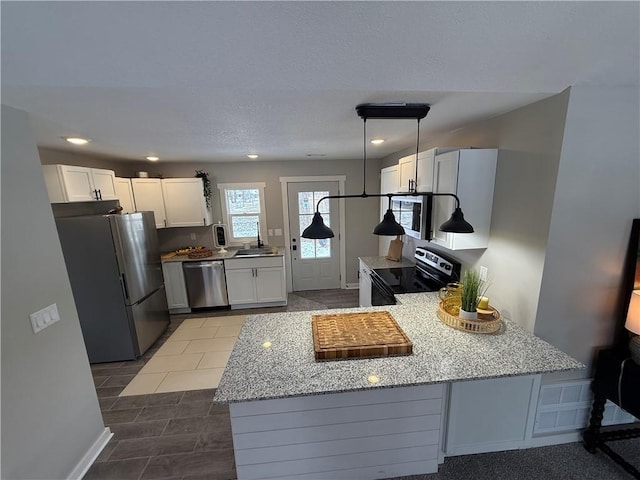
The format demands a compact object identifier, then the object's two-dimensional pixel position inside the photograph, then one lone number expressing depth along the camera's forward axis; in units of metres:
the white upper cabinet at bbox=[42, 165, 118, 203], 2.37
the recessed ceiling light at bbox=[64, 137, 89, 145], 2.18
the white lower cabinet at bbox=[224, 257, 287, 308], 3.92
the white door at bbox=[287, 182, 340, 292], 4.41
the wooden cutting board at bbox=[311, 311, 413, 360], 1.44
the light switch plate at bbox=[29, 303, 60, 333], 1.46
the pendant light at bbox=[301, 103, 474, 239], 1.55
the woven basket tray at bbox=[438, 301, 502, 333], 1.63
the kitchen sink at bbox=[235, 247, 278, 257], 3.96
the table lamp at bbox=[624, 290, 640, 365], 1.48
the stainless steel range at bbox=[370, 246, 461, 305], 2.46
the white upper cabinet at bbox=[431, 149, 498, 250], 1.85
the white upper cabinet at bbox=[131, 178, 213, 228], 3.76
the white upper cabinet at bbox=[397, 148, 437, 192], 2.15
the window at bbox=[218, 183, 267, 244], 4.30
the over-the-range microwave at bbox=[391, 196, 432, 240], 2.24
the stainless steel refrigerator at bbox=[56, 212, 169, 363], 2.58
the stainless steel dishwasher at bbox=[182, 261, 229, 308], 3.85
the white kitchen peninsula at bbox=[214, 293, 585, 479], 1.28
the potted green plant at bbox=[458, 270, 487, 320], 1.65
